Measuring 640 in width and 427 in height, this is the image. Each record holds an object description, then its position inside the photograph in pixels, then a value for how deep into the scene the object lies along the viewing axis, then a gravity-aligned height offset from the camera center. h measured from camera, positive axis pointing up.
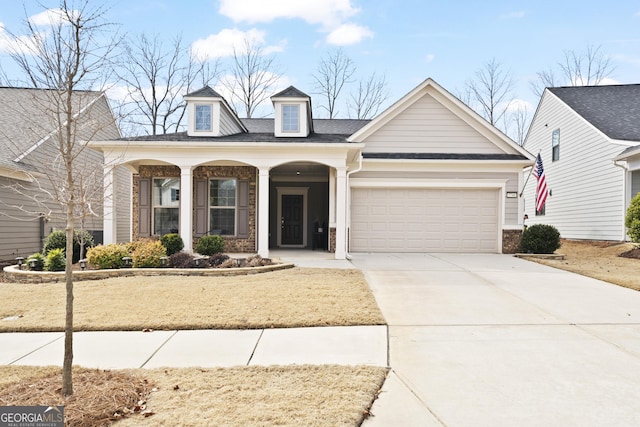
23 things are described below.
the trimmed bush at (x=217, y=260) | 9.76 -1.23
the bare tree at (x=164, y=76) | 26.48 +8.46
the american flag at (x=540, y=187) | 14.69 +0.80
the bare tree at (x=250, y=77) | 28.98 +9.10
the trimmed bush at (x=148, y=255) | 9.25 -1.06
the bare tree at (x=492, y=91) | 31.16 +8.92
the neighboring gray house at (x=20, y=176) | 12.36 +0.92
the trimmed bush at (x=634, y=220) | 12.12 -0.30
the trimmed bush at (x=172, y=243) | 11.28 -0.96
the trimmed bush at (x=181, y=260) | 9.55 -1.22
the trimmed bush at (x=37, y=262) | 9.31 -1.23
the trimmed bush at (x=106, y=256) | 9.16 -1.08
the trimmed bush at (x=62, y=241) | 10.30 -0.85
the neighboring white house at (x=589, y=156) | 14.51 +2.07
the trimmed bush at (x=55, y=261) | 9.10 -1.17
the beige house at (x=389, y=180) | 13.22 +0.91
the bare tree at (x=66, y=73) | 3.46 +1.24
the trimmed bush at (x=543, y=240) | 12.84 -0.94
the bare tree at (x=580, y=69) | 28.81 +9.92
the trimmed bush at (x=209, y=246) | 11.84 -1.08
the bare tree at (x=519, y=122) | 32.91 +6.92
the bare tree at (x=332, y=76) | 29.92 +9.54
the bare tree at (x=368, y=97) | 29.83 +7.98
